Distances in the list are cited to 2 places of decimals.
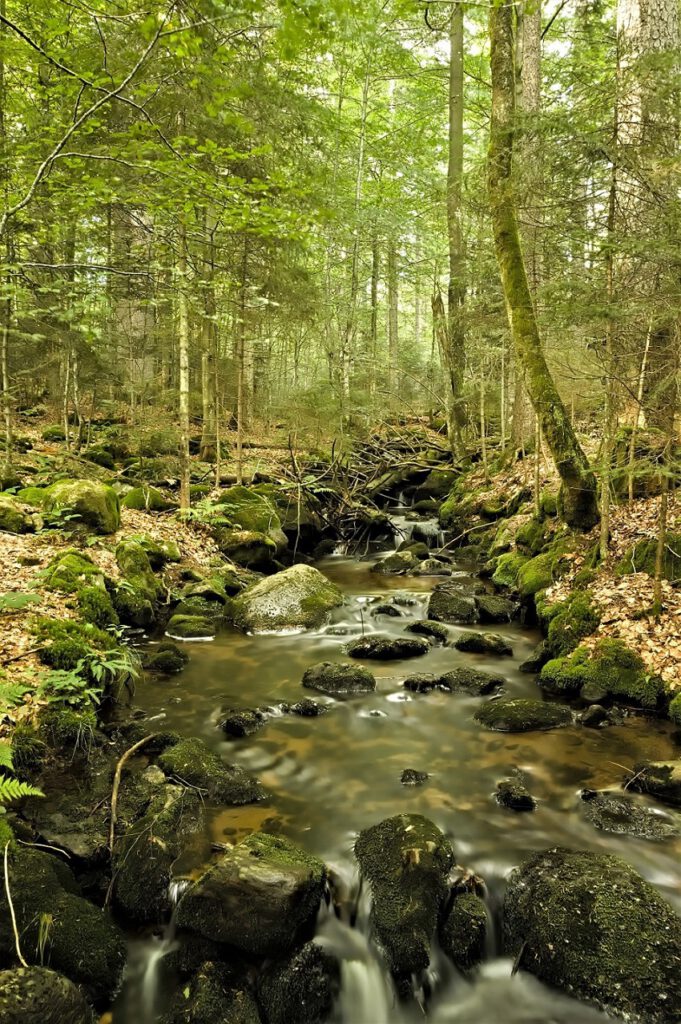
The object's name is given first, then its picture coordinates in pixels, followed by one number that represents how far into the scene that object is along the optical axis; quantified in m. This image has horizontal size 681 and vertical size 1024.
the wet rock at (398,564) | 12.85
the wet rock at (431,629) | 9.01
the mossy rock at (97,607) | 7.21
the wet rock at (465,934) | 3.79
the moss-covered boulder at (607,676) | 6.45
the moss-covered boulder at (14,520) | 8.95
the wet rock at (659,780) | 5.04
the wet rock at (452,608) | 9.68
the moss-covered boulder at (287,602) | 9.60
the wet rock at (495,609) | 9.63
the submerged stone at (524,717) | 6.33
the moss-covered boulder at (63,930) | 3.38
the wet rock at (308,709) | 6.83
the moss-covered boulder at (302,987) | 3.44
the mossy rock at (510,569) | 10.78
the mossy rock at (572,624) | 7.39
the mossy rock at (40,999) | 2.82
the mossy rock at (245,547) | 12.14
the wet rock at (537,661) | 7.77
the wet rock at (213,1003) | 3.25
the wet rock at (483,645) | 8.43
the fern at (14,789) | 3.25
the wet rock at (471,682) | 7.32
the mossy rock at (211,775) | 5.18
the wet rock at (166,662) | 7.73
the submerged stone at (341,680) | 7.41
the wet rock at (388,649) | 8.44
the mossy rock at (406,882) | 3.79
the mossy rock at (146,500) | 12.28
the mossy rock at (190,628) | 8.98
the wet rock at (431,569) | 12.55
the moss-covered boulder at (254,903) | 3.71
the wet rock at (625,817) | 4.68
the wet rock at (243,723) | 6.33
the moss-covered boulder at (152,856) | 4.00
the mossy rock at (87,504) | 9.63
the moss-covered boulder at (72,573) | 7.45
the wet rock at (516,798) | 5.09
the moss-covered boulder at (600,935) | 3.39
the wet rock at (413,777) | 5.57
